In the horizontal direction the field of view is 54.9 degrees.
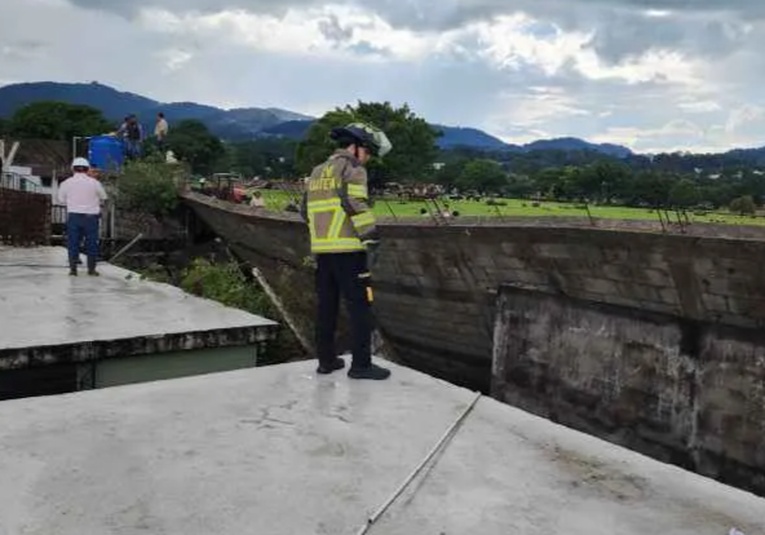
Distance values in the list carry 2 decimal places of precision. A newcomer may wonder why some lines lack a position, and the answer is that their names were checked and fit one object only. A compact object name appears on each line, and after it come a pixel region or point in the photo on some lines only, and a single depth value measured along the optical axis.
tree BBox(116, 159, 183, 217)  15.86
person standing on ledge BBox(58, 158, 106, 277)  8.70
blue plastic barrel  19.03
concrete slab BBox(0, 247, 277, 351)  5.52
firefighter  4.34
